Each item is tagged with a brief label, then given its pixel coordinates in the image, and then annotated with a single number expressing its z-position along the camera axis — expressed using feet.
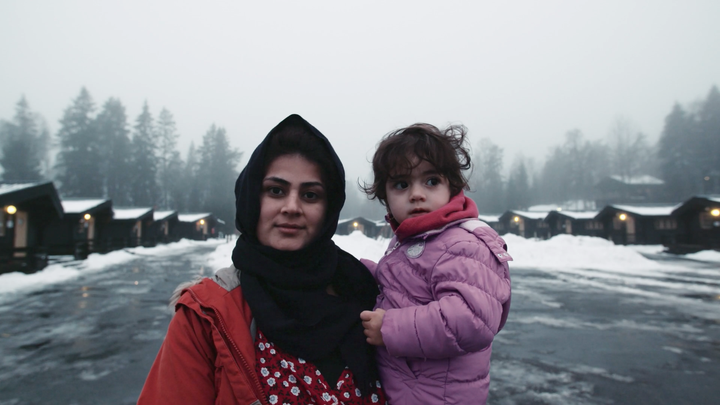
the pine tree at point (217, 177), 233.14
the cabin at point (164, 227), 147.84
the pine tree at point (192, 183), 234.99
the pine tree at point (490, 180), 242.58
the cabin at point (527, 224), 167.32
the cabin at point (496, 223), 181.45
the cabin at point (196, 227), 184.12
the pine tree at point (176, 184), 230.48
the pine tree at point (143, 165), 197.47
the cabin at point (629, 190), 202.18
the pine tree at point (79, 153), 173.78
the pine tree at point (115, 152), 188.96
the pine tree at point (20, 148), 162.40
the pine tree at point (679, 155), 183.73
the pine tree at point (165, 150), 224.12
